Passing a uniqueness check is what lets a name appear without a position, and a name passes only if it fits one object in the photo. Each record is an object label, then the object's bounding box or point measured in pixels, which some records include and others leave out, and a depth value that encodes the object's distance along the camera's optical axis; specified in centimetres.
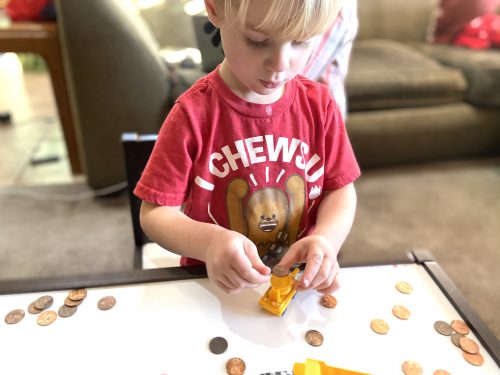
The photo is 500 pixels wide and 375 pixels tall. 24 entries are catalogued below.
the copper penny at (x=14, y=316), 52
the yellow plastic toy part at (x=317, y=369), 45
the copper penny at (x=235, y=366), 47
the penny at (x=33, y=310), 53
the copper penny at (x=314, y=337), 50
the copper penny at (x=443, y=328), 53
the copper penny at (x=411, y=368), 48
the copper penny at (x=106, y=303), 54
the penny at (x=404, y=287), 58
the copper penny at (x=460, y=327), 53
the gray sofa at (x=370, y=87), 136
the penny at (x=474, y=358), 49
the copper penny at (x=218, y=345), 49
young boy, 48
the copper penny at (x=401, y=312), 54
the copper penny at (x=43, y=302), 54
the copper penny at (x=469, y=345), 50
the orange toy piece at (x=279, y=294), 53
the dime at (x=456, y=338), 51
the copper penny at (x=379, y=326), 52
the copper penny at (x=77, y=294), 55
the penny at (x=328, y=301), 55
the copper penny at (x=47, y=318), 52
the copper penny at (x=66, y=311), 53
